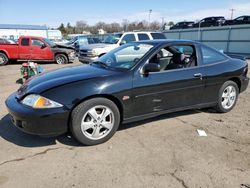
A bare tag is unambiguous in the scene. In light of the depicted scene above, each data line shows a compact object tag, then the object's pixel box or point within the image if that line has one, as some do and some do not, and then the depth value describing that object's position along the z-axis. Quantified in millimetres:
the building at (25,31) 37836
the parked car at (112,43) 8639
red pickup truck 10716
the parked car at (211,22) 21821
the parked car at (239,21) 19339
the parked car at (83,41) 17255
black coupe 2602
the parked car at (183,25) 24857
